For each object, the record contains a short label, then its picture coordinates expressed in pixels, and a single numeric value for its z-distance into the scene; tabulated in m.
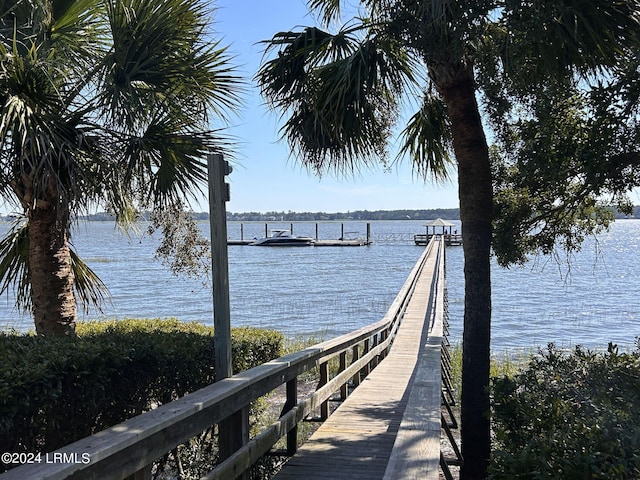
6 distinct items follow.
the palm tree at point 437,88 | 4.23
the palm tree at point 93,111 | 4.84
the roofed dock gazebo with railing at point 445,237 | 60.58
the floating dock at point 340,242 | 74.94
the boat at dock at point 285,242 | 75.38
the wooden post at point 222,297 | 3.20
